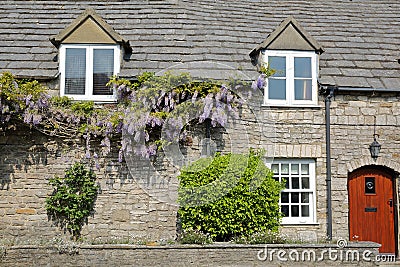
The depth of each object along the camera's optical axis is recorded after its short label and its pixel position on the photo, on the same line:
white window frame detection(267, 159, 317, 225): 11.94
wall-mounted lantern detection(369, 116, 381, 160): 12.01
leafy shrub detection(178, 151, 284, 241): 10.59
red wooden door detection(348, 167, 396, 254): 12.09
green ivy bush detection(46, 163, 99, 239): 11.44
